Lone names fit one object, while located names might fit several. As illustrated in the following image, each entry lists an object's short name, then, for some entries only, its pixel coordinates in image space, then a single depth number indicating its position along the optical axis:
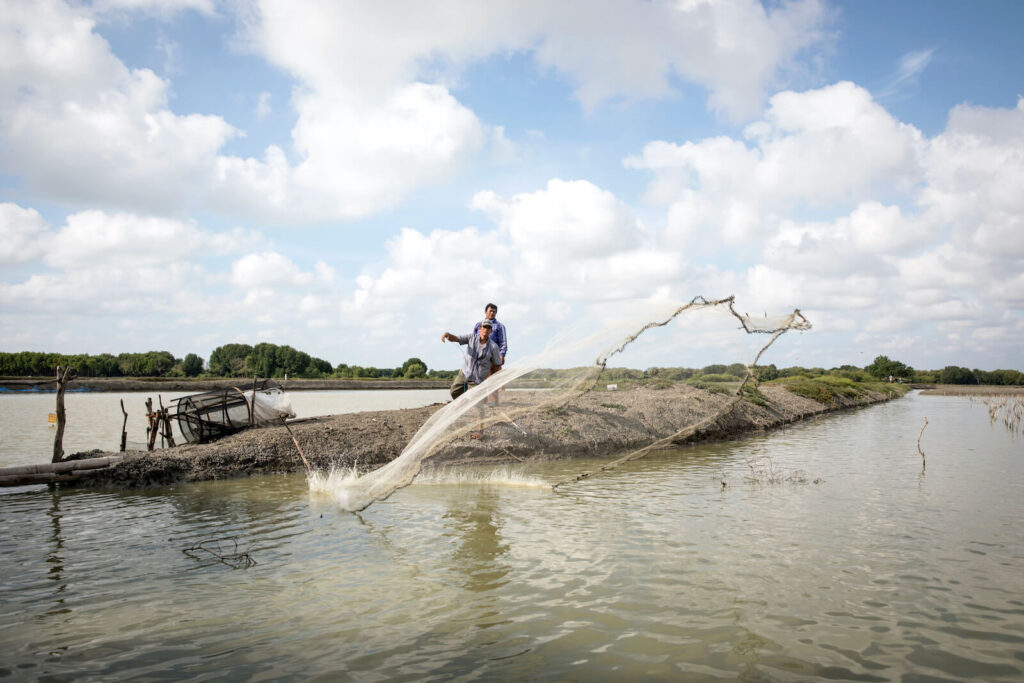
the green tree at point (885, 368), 85.75
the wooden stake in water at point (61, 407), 11.21
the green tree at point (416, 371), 108.31
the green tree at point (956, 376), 96.94
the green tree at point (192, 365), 105.99
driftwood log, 10.23
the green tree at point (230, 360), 109.75
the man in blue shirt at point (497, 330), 12.49
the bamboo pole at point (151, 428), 13.77
